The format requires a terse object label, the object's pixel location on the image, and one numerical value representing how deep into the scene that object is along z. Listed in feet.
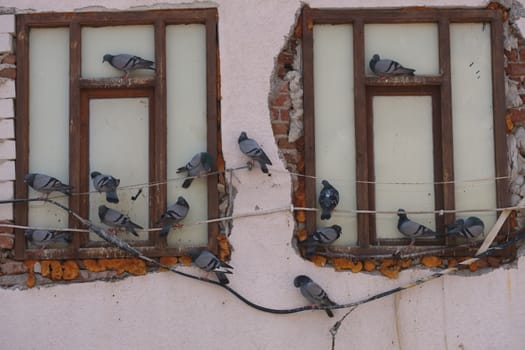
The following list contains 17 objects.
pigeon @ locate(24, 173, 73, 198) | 30.96
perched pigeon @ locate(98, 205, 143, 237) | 30.81
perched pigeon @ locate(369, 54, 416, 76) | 31.32
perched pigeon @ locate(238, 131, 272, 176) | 30.63
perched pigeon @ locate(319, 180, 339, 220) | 30.66
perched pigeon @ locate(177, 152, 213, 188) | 30.80
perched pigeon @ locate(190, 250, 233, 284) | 30.27
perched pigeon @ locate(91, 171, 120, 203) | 30.89
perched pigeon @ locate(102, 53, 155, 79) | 31.37
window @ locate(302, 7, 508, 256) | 31.63
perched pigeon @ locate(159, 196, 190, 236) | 30.86
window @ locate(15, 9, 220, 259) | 31.81
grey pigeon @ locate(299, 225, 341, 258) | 30.68
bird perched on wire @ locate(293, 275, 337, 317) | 30.25
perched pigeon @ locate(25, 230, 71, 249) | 31.19
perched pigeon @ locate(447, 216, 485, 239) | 30.63
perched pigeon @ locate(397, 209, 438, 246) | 30.71
